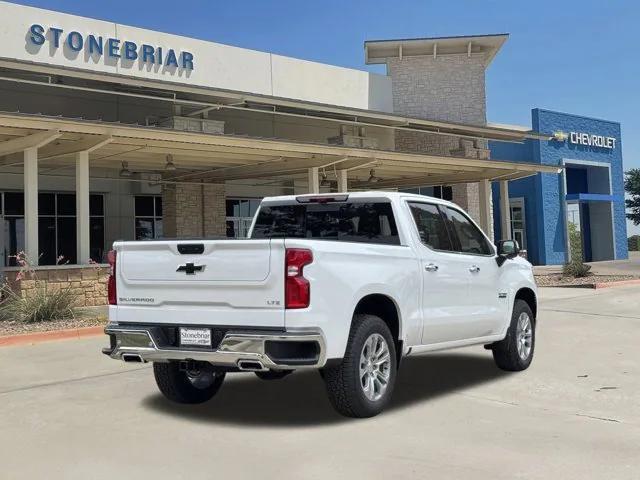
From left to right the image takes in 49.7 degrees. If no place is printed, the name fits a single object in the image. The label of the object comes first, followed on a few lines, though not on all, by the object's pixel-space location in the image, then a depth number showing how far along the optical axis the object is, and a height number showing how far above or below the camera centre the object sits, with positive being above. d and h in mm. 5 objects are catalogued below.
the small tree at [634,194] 65938 +5636
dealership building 15812 +4227
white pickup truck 5375 -300
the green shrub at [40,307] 12430 -686
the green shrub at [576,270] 22453 -516
